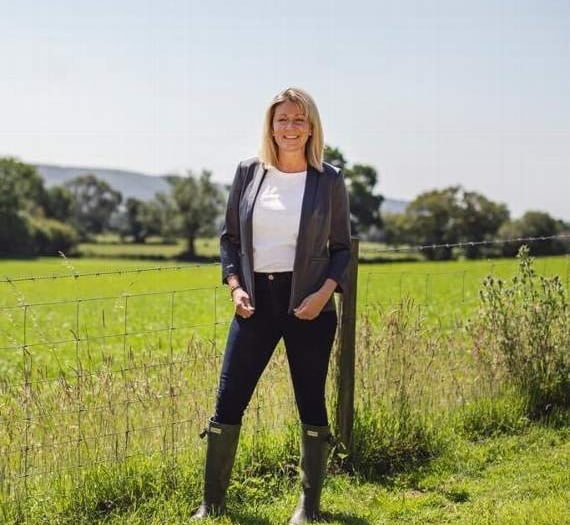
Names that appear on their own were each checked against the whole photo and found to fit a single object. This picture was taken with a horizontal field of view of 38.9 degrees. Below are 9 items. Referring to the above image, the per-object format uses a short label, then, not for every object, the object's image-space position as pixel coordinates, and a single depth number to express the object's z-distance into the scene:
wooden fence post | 4.97
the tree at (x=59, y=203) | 94.69
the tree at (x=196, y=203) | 86.31
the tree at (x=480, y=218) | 72.00
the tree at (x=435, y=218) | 74.94
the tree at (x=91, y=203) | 99.01
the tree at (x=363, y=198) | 86.56
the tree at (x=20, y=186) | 81.81
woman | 3.92
